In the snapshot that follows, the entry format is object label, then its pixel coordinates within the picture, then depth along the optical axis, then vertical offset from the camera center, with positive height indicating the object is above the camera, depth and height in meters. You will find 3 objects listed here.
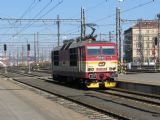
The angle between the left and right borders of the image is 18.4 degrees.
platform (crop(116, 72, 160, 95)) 27.62 -1.29
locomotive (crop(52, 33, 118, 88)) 32.56 +0.13
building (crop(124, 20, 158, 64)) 128.75 +5.34
